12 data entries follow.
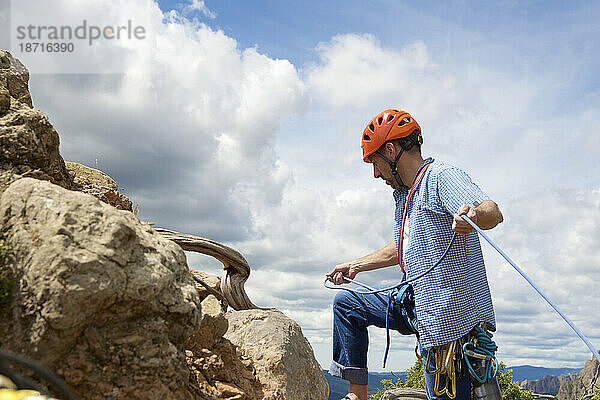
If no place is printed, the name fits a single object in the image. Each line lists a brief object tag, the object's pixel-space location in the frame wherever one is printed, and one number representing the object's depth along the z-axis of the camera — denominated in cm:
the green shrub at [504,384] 1428
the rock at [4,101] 397
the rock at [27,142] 376
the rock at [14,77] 461
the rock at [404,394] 943
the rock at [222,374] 397
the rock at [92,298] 276
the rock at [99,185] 534
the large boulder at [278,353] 482
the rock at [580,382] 2844
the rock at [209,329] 429
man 512
